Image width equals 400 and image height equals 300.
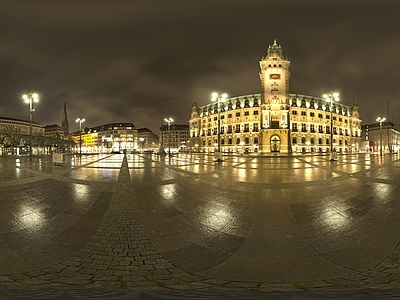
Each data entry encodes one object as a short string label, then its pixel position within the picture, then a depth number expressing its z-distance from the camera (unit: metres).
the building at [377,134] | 153.50
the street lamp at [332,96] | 37.03
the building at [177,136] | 189.76
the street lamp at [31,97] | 33.36
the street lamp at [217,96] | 33.16
